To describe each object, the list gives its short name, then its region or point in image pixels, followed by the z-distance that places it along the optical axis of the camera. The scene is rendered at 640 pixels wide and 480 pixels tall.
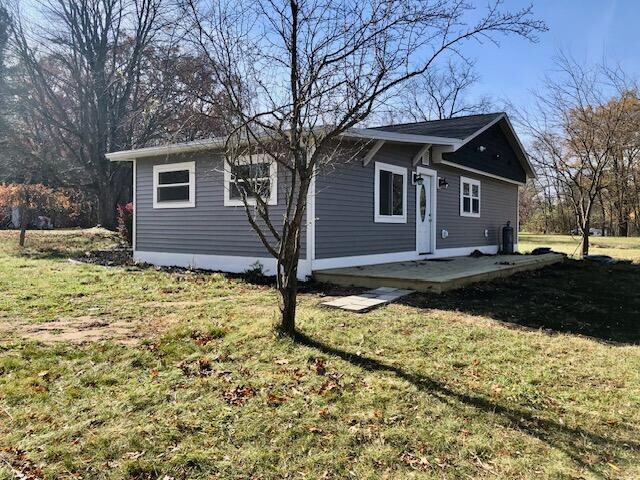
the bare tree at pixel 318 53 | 4.07
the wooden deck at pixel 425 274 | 7.07
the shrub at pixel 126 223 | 14.18
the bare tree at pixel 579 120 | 13.62
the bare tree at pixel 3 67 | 17.98
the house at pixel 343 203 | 8.49
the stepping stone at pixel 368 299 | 5.85
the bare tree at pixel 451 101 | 31.67
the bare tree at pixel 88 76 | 18.92
